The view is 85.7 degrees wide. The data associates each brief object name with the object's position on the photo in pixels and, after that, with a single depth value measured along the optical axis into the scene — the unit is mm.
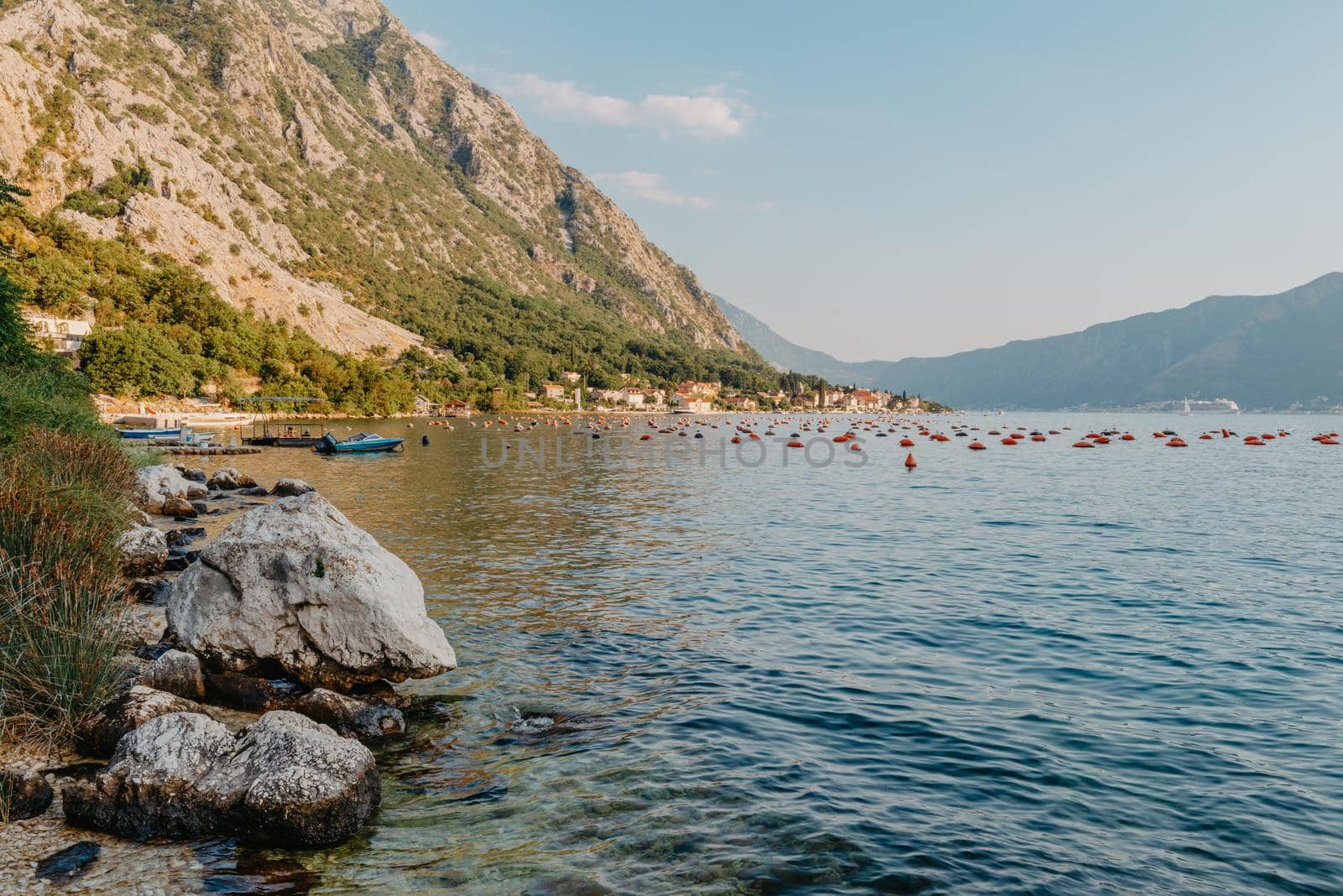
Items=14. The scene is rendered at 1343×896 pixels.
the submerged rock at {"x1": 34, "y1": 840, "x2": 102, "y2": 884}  6363
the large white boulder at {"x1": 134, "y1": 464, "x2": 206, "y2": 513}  28391
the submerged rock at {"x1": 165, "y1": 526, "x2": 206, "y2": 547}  22380
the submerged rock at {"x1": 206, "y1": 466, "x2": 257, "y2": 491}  37156
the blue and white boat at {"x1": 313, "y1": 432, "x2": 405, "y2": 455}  62188
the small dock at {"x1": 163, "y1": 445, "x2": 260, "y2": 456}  56125
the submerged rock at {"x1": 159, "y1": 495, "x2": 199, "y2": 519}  28125
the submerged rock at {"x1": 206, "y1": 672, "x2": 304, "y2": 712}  10672
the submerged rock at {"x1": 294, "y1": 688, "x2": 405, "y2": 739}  10070
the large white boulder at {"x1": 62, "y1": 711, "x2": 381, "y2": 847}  7223
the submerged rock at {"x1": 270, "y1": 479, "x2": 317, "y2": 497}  32750
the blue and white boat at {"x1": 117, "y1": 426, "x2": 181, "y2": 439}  63406
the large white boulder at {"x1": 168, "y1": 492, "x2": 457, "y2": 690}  11219
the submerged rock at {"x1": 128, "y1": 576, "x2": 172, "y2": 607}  15720
